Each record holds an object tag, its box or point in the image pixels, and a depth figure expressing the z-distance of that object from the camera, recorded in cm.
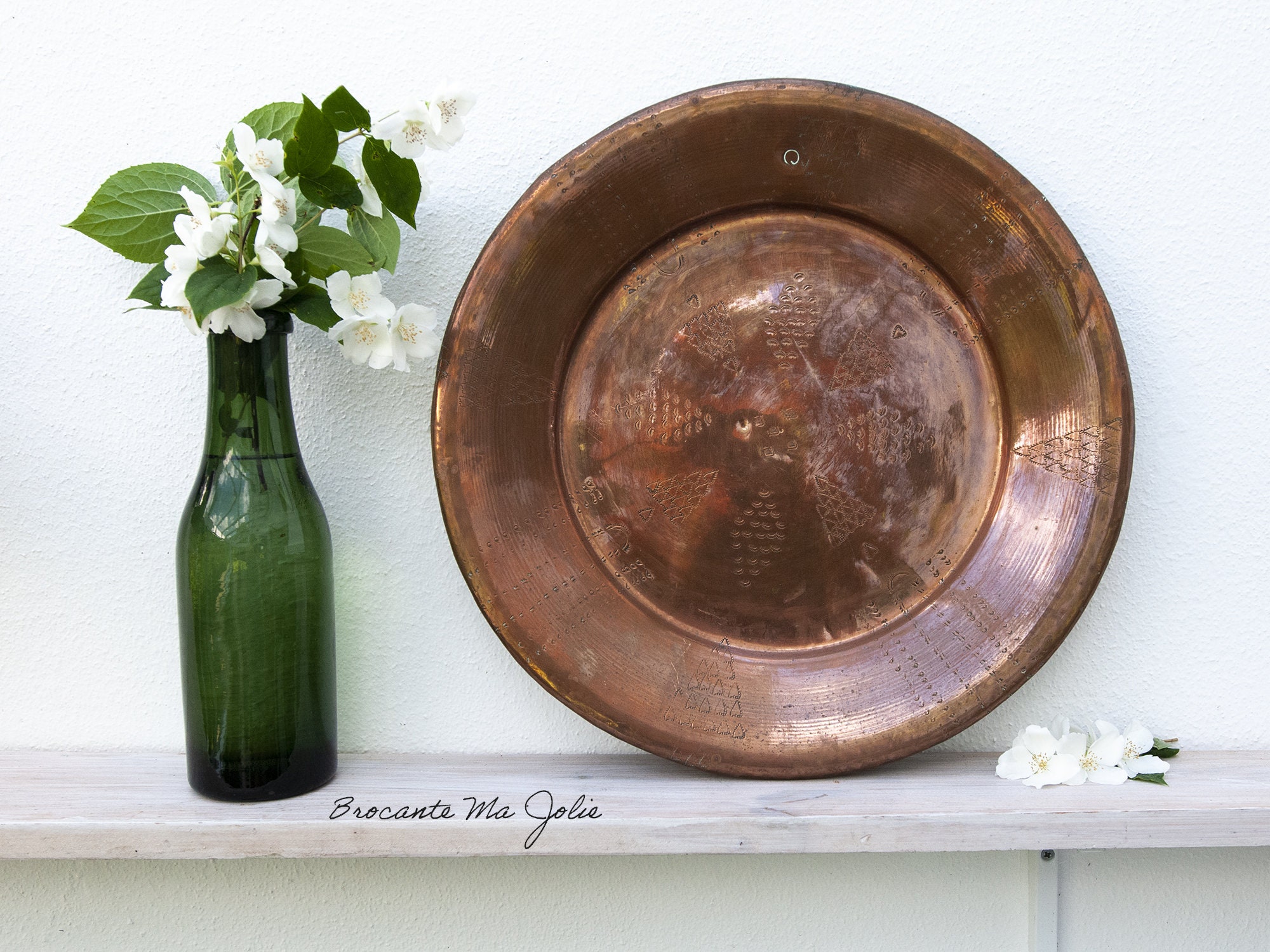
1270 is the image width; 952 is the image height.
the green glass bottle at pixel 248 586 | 66
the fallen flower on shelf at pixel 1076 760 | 73
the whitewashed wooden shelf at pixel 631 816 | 63
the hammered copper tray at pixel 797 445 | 72
